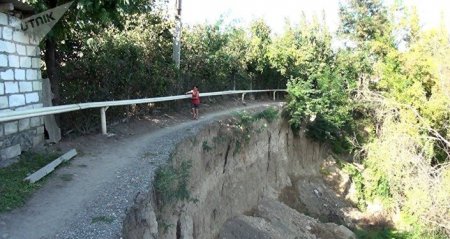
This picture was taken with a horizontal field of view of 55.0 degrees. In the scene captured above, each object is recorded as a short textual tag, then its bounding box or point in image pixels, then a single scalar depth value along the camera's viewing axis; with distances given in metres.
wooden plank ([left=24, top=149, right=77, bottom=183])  6.85
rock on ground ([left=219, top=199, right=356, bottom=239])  12.11
